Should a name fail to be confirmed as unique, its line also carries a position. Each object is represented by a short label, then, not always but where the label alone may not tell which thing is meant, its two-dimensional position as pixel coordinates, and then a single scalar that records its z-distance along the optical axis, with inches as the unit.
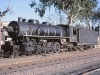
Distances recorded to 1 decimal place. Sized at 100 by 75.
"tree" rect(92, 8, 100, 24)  2755.4
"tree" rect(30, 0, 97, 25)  1712.6
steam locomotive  713.0
